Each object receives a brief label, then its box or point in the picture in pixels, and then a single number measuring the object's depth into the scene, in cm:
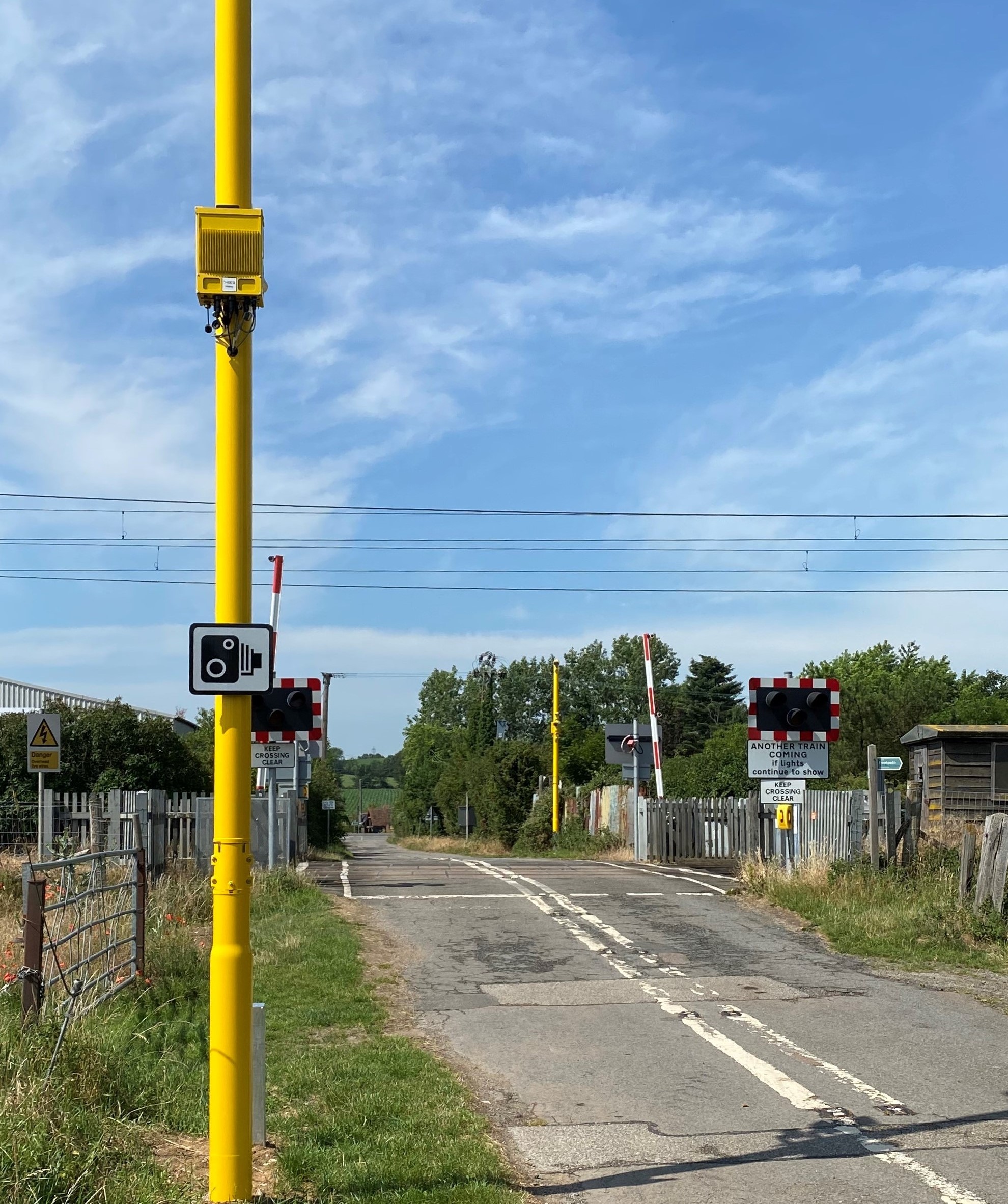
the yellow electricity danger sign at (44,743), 1997
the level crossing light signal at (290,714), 1970
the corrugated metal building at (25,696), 5541
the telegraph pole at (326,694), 6225
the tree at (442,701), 13038
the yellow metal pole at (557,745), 4678
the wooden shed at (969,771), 2941
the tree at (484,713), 9694
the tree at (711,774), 4428
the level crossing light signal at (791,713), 1742
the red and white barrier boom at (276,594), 2872
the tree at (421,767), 10912
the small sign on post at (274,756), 1980
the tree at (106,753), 3512
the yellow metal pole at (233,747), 516
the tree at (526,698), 12769
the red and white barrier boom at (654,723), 3195
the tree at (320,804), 4566
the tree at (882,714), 4841
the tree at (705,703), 9700
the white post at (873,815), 1616
